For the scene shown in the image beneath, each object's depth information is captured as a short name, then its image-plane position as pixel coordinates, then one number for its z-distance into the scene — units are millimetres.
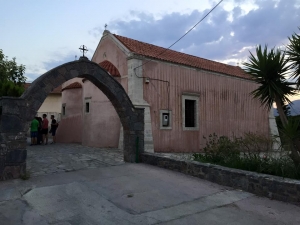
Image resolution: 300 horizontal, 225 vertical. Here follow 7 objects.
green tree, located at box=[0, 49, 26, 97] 14039
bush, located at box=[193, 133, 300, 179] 5902
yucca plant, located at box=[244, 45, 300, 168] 6805
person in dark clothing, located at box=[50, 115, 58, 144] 16253
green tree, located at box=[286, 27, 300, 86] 6574
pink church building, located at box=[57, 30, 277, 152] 13273
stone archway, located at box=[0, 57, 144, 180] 6477
